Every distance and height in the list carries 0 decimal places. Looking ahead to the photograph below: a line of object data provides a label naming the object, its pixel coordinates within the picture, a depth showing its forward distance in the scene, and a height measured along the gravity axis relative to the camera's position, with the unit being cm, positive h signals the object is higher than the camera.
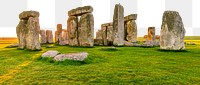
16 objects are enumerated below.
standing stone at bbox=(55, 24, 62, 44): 1760 +108
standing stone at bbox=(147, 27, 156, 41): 1694 +107
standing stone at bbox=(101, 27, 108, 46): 1390 +73
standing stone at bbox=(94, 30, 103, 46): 1416 +2
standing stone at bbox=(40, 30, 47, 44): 1793 +71
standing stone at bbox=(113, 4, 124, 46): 1261 +154
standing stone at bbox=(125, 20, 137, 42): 1607 +126
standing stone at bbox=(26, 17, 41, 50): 1029 +63
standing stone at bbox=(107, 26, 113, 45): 1353 +72
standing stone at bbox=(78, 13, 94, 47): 1224 +115
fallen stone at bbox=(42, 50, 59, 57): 744 -60
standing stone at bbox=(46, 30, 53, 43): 1863 +86
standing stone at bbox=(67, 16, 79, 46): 1359 +117
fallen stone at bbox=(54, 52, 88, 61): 671 -67
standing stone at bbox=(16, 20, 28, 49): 1113 +85
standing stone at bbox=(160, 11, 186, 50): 927 +65
